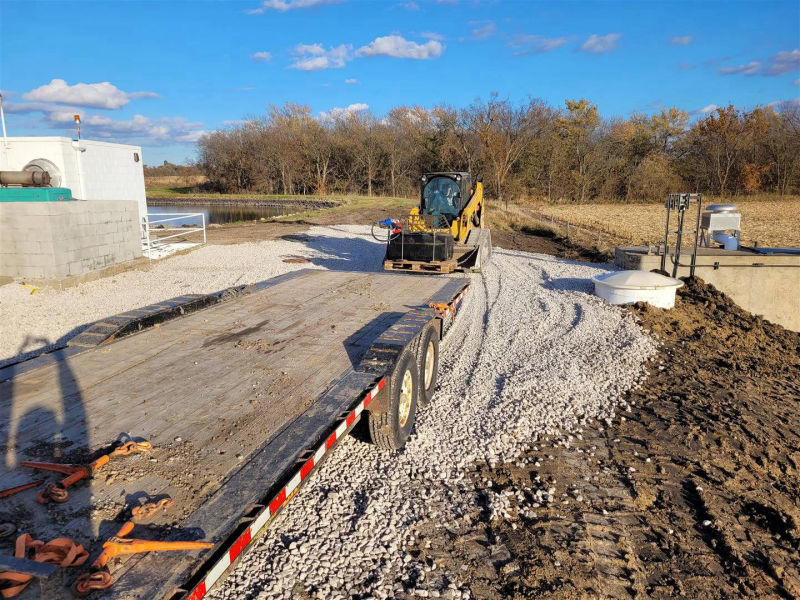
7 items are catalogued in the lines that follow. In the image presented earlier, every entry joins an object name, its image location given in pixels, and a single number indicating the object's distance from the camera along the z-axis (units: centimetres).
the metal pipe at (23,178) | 1281
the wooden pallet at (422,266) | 1241
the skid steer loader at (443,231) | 1268
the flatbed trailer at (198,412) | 257
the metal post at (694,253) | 1274
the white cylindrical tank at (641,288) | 1107
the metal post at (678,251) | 1208
